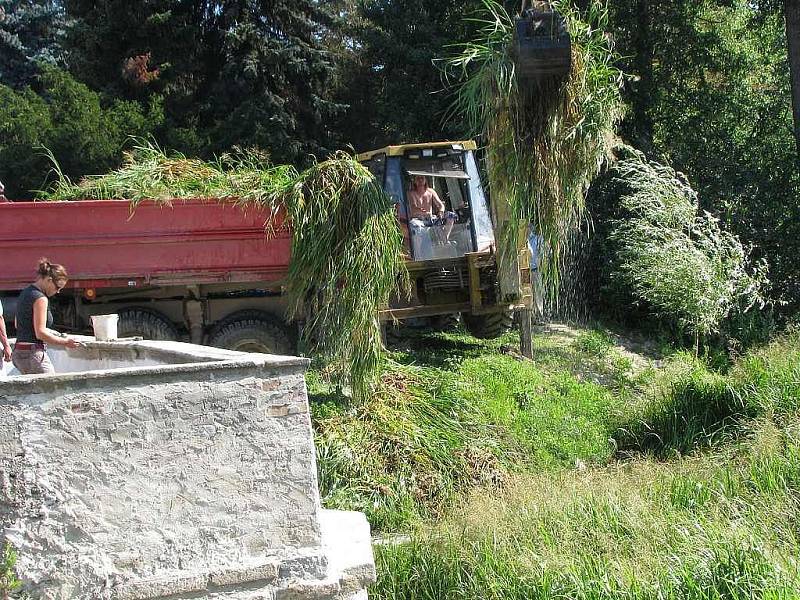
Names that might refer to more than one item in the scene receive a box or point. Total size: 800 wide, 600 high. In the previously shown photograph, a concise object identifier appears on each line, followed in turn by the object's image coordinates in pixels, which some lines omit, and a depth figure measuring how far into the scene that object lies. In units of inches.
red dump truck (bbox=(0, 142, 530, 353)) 366.9
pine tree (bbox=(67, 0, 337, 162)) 724.0
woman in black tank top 248.1
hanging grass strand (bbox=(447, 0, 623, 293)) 322.7
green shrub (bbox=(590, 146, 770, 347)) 541.3
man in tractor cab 418.6
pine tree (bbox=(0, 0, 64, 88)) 1030.4
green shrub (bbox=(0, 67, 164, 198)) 634.2
